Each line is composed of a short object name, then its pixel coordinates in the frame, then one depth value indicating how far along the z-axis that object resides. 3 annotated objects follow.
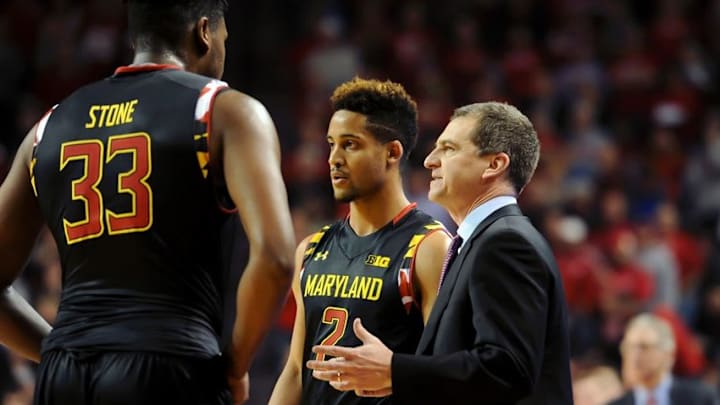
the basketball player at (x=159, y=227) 6.43
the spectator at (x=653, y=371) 15.21
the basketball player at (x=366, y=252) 9.09
